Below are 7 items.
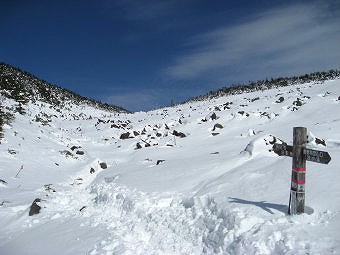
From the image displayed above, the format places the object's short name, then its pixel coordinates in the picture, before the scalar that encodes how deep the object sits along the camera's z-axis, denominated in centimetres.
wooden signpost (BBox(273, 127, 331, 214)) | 618
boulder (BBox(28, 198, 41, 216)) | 1030
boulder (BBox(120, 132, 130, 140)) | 2433
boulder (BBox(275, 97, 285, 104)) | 2545
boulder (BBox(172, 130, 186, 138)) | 2089
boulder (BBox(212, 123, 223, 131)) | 2064
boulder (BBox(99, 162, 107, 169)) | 1711
